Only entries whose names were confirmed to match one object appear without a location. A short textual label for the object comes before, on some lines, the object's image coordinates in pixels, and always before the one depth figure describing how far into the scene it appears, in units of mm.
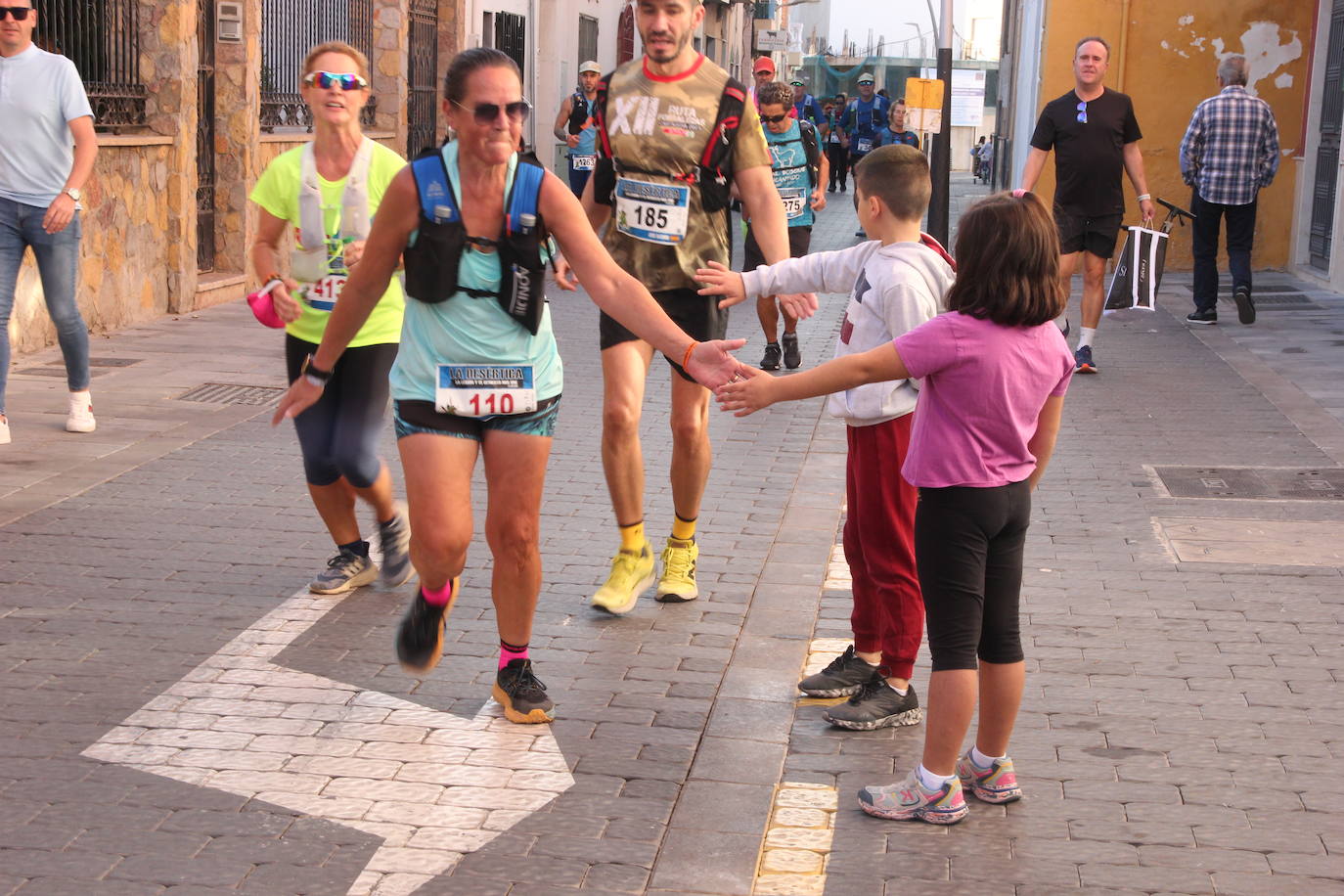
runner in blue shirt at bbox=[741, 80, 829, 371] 12047
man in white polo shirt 8188
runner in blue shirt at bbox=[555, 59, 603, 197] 15102
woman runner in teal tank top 4359
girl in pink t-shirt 3902
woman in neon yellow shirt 5738
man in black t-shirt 10883
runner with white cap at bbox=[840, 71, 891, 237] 30094
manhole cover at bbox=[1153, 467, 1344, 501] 7594
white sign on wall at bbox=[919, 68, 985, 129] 34375
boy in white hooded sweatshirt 4570
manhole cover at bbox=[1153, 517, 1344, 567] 6516
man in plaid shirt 13609
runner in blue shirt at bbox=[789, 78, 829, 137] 28680
